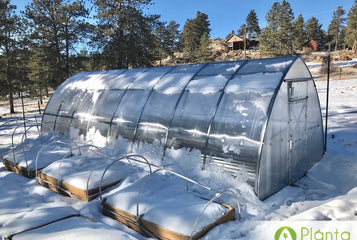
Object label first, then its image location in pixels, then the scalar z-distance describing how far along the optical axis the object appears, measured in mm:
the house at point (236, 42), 59331
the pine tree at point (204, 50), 47500
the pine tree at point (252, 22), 73500
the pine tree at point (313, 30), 64812
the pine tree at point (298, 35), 46125
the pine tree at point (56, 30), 23750
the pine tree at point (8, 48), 23672
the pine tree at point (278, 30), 41250
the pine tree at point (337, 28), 69375
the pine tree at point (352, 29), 50281
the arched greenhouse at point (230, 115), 6289
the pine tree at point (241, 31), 83100
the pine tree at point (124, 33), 23469
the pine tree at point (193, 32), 55219
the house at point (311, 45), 60097
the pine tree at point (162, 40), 25212
